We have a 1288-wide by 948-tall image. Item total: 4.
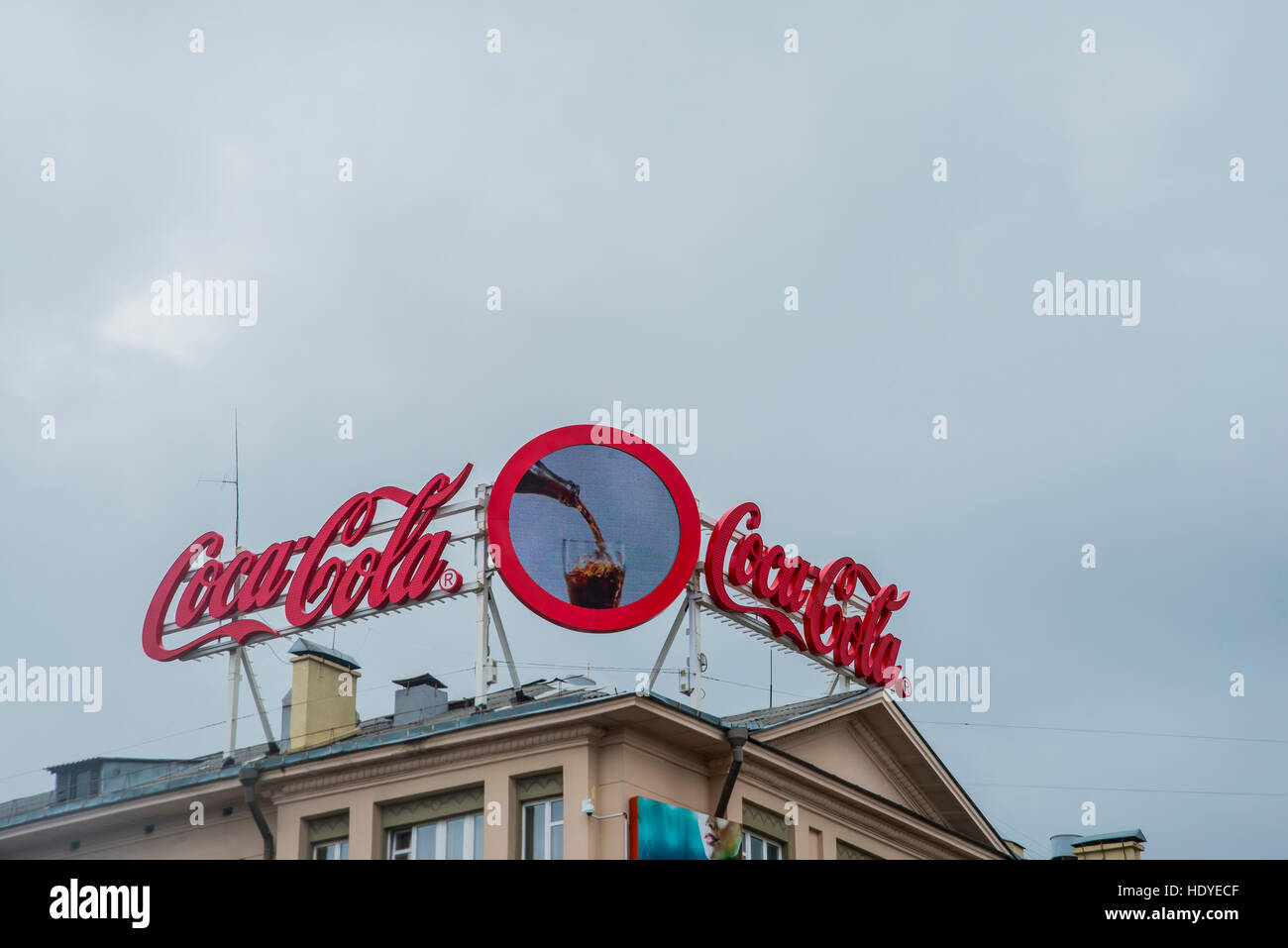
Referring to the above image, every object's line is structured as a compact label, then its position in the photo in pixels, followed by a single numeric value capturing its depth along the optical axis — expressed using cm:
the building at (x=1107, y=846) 5097
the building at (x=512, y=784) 3089
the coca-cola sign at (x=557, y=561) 3328
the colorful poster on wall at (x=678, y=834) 3003
